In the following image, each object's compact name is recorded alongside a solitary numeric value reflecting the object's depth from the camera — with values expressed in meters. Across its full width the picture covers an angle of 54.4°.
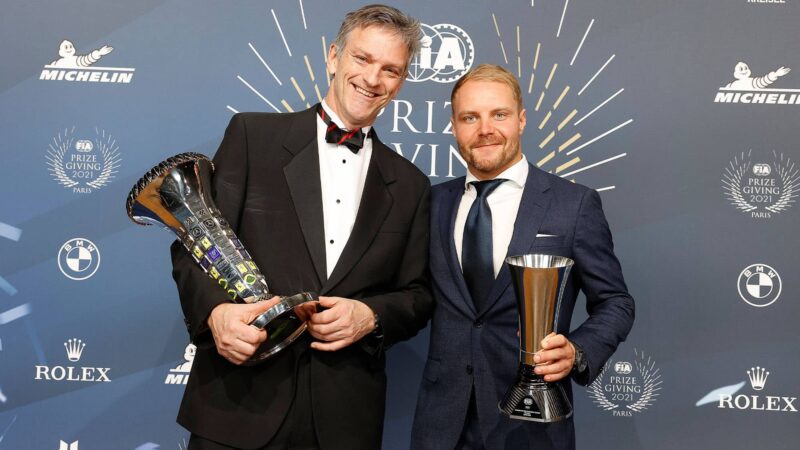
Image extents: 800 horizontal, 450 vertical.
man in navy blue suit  2.47
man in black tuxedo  2.30
